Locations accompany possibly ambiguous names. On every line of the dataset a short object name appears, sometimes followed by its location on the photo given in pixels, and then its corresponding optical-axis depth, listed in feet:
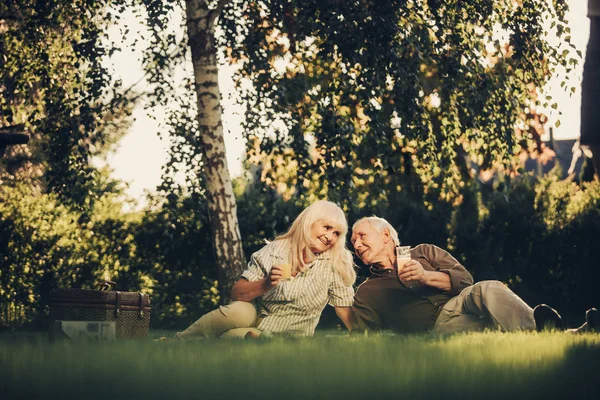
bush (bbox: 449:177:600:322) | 44.37
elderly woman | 24.27
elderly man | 25.03
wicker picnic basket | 29.89
